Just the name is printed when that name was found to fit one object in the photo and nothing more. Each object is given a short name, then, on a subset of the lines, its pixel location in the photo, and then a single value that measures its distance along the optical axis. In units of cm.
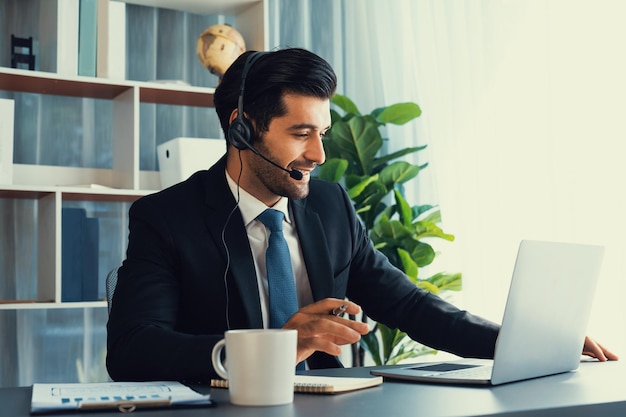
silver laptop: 107
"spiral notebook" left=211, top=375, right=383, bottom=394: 103
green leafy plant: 292
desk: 88
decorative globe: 284
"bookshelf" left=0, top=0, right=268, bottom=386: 264
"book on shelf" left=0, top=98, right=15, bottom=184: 255
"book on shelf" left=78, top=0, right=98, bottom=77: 266
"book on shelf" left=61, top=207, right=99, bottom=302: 262
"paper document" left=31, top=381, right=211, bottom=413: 90
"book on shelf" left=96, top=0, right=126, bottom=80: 270
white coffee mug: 92
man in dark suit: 149
